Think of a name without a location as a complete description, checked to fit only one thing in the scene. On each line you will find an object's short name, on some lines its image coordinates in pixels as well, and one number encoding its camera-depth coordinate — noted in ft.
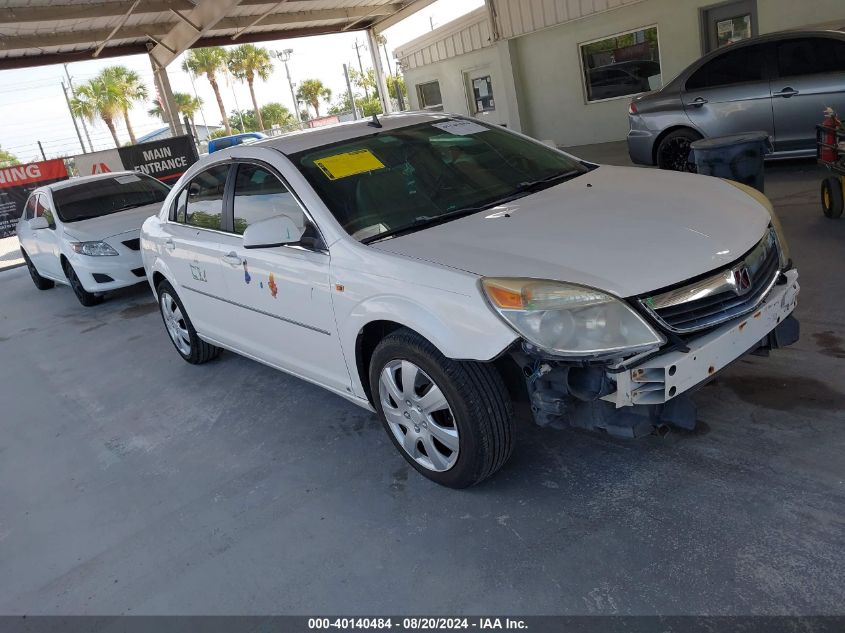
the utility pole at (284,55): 126.72
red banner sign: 50.39
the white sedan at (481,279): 8.60
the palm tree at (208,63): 169.37
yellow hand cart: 18.92
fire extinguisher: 19.17
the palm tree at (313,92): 206.80
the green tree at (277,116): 204.33
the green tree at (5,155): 186.03
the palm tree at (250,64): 176.14
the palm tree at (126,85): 154.71
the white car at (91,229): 27.48
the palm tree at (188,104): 185.47
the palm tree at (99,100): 153.69
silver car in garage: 24.66
